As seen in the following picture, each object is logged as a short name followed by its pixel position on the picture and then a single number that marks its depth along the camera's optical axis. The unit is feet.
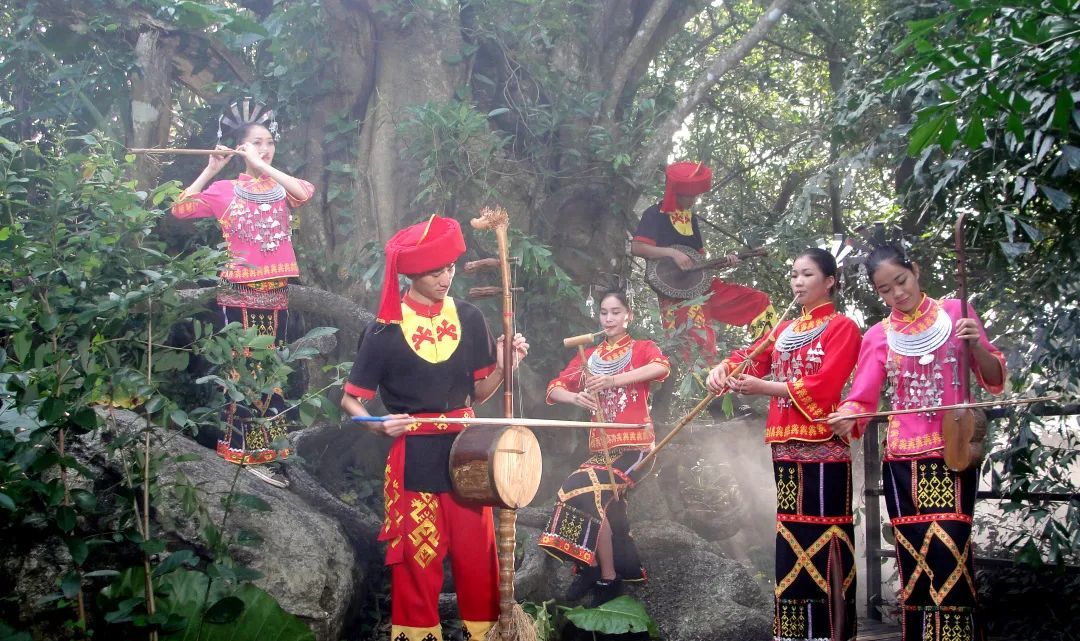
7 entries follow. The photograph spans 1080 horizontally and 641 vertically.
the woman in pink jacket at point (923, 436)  14.26
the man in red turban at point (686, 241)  23.32
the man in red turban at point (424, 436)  13.94
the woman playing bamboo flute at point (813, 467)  14.99
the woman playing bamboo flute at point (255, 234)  19.59
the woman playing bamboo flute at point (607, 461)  18.95
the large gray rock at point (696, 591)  19.39
